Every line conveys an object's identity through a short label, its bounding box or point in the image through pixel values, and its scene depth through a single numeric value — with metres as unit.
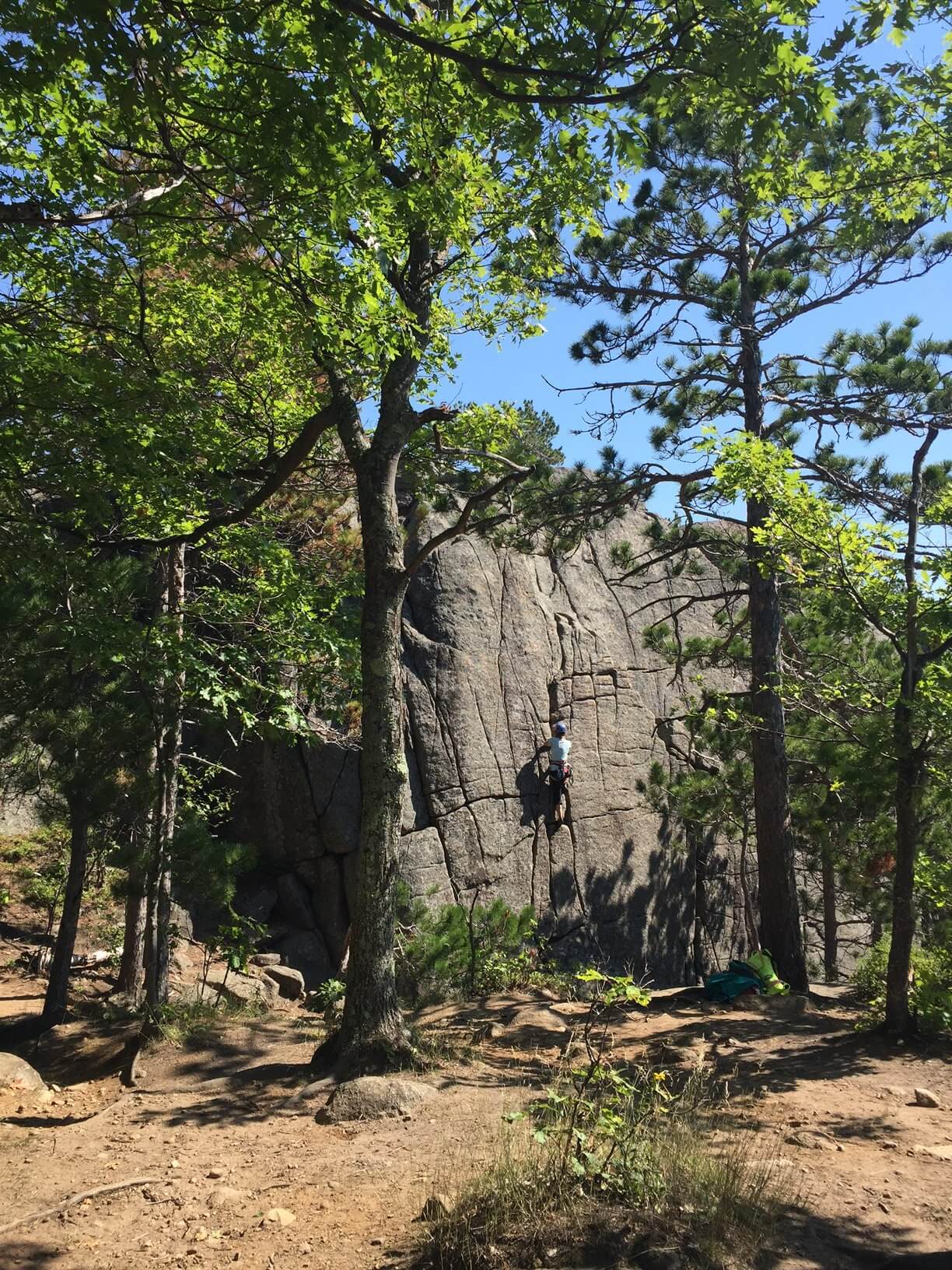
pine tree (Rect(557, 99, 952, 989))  11.51
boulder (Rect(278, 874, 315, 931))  14.62
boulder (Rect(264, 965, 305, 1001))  12.43
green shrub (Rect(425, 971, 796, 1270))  3.75
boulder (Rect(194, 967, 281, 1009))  10.30
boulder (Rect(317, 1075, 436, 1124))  5.99
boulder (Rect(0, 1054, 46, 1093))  7.15
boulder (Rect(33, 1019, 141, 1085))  8.25
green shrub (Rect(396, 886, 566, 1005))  11.32
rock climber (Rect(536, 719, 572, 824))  16.53
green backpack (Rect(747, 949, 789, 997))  10.71
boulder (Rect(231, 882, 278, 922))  14.45
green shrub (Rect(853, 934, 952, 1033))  7.88
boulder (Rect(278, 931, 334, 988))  14.05
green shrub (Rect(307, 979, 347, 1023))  10.64
